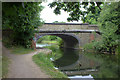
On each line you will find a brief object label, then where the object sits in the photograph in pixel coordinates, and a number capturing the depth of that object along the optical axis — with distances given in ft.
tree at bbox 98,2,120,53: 44.62
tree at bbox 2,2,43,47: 34.53
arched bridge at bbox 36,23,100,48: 59.52
